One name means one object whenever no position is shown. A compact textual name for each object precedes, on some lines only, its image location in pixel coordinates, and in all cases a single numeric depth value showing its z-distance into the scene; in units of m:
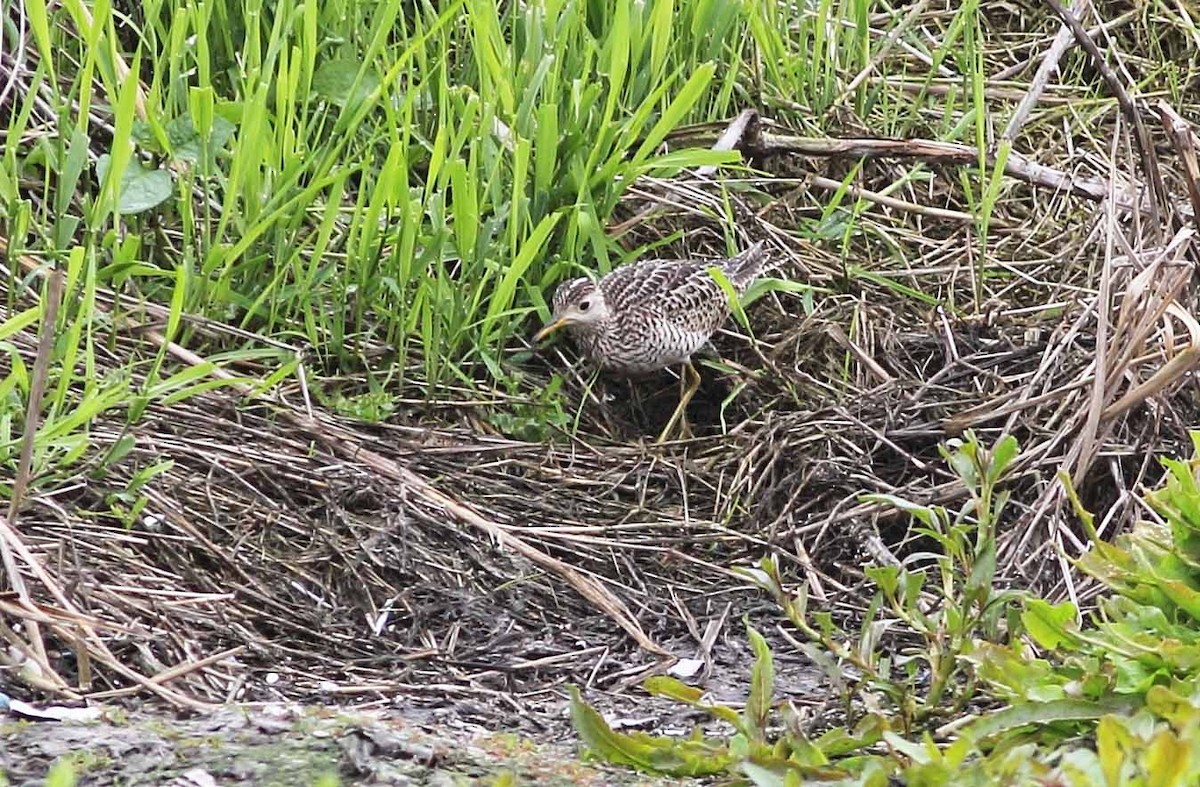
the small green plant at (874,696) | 5.20
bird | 10.08
